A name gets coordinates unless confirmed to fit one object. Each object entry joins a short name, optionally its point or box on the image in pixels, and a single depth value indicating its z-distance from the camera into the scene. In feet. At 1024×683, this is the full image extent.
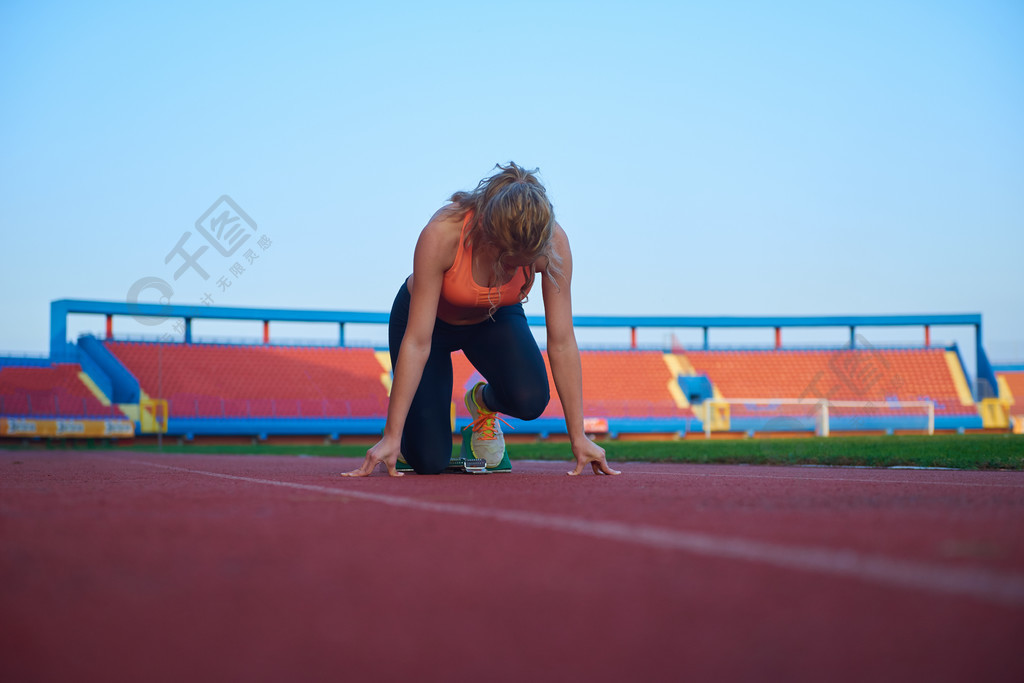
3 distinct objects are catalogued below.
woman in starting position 12.15
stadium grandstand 83.15
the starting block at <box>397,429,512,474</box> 15.97
